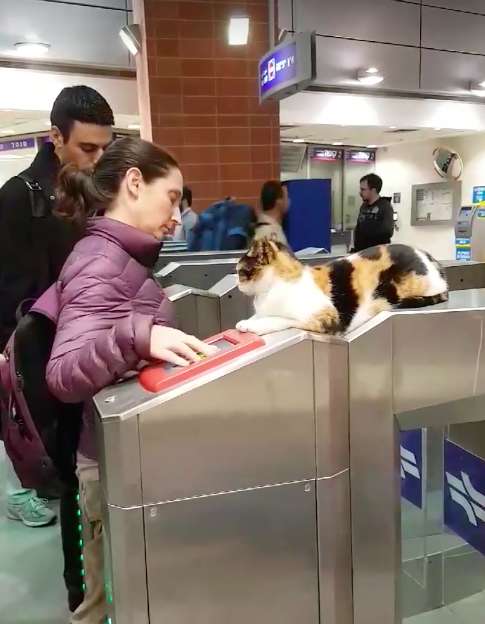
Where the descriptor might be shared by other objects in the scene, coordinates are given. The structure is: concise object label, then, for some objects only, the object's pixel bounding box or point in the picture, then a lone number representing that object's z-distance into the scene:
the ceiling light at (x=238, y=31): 4.39
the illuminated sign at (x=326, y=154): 9.40
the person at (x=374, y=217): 5.30
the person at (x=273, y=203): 3.45
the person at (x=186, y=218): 4.09
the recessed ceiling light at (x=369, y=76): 6.21
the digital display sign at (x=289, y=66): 3.62
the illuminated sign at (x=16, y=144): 8.02
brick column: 4.42
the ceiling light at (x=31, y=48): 4.97
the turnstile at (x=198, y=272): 2.35
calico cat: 1.10
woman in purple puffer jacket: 0.91
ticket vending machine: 6.72
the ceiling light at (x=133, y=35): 4.48
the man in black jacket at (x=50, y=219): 1.46
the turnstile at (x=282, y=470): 0.85
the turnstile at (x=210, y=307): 1.94
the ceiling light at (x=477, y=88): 6.96
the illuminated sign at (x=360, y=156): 9.81
